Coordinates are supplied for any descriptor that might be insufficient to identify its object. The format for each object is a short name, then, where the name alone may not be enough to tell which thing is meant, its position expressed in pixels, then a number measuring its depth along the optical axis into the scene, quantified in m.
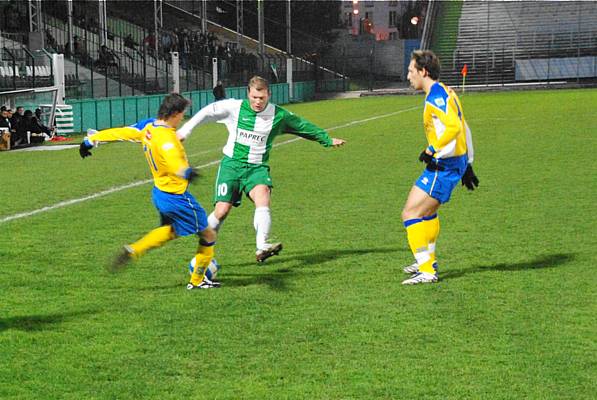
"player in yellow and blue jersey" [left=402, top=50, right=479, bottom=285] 8.93
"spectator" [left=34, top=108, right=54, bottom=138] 27.60
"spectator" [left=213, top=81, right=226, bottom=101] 39.44
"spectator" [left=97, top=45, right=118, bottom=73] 38.66
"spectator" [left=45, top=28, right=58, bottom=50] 41.91
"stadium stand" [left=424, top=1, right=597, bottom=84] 61.09
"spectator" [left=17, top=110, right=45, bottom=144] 26.81
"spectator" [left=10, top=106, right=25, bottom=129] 26.37
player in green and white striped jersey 9.89
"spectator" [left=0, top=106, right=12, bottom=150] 25.53
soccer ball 9.13
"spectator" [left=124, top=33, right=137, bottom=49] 47.16
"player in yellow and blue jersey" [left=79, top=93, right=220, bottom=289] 8.54
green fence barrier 32.56
